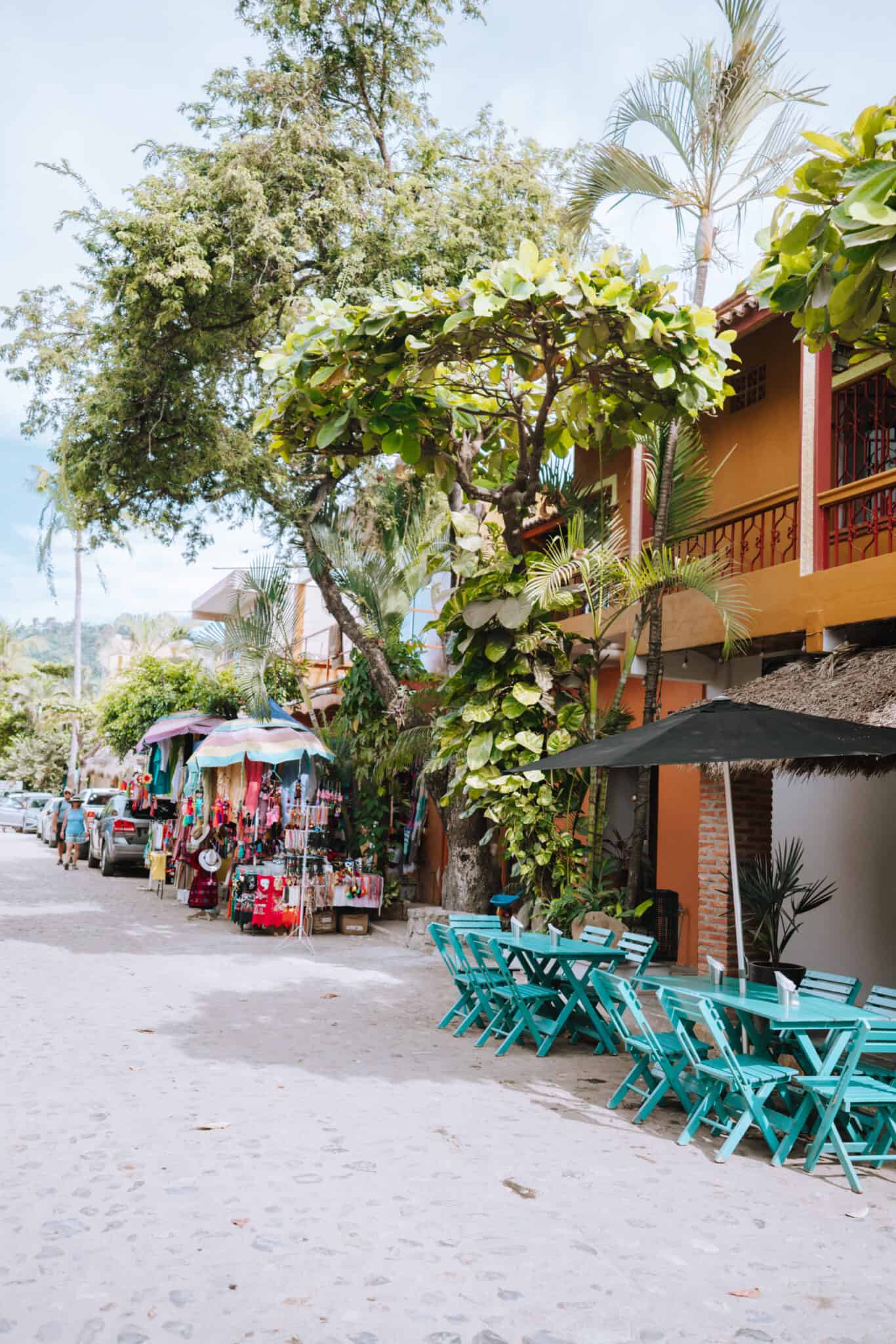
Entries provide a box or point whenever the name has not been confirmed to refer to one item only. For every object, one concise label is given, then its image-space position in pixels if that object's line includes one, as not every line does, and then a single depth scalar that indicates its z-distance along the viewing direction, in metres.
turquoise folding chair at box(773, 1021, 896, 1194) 5.16
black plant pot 6.75
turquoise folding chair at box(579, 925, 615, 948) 8.45
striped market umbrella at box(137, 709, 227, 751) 19.03
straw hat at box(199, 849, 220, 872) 15.45
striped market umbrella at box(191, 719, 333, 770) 13.58
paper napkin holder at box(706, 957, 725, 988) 6.47
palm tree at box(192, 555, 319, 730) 16.66
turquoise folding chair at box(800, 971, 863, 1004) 6.37
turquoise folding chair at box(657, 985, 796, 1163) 5.43
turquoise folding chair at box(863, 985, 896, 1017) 5.97
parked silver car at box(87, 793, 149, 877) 21.50
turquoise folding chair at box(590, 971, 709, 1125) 5.87
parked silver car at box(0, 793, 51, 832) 39.25
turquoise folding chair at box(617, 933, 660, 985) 7.66
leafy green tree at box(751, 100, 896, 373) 3.30
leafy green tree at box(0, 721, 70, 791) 48.91
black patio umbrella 5.98
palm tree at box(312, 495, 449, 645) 14.98
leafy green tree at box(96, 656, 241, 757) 21.20
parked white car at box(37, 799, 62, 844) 30.92
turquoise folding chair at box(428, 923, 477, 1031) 8.21
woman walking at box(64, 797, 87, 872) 22.19
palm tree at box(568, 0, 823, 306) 10.35
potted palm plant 7.88
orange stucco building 8.79
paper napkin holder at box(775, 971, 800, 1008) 5.68
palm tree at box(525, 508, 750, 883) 9.86
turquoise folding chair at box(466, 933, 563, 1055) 7.56
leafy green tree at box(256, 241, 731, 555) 8.56
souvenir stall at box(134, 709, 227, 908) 17.86
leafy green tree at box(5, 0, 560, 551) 13.66
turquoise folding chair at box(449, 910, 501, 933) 9.09
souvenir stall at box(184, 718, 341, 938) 13.80
